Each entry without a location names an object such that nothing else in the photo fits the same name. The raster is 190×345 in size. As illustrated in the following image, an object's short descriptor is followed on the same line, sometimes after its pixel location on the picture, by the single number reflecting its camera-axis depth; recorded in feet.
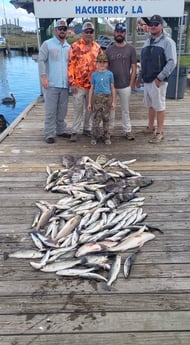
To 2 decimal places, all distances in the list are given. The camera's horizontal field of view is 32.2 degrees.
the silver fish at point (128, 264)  8.59
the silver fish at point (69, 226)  10.22
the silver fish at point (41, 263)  8.82
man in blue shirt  17.35
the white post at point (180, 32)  27.08
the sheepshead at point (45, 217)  10.87
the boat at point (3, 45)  190.80
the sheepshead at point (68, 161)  15.72
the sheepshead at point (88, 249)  9.20
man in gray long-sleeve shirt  16.63
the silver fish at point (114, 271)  8.34
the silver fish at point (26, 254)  9.31
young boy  17.06
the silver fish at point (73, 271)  8.56
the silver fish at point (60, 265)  8.75
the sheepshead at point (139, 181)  13.65
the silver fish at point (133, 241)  9.52
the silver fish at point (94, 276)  8.40
